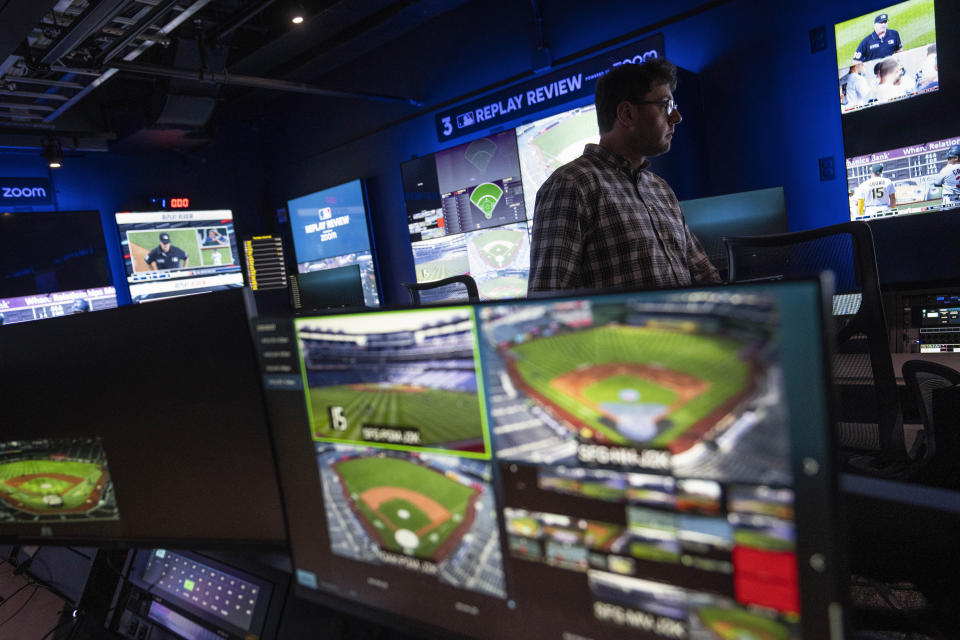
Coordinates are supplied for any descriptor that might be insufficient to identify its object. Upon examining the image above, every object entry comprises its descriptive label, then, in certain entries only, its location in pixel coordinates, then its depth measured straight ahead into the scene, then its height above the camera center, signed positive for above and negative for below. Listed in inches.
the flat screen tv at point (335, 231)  229.1 +25.1
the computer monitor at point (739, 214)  111.6 +4.5
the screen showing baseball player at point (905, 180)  112.7 +7.1
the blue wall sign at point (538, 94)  137.7 +47.6
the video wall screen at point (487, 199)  166.2 +24.4
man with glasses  62.0 +5.0
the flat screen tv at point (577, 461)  17.0 -7.6
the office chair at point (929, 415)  60.7 -22.8
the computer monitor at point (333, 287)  125.6 +0.9
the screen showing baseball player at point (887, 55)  111.0 +32.8
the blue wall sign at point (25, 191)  207.9 +52.3
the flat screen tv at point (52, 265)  202.4 +23.3
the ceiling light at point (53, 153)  204.2 +63.3
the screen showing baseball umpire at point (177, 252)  231.3 +25.2
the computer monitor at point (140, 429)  33.3 -7.3
